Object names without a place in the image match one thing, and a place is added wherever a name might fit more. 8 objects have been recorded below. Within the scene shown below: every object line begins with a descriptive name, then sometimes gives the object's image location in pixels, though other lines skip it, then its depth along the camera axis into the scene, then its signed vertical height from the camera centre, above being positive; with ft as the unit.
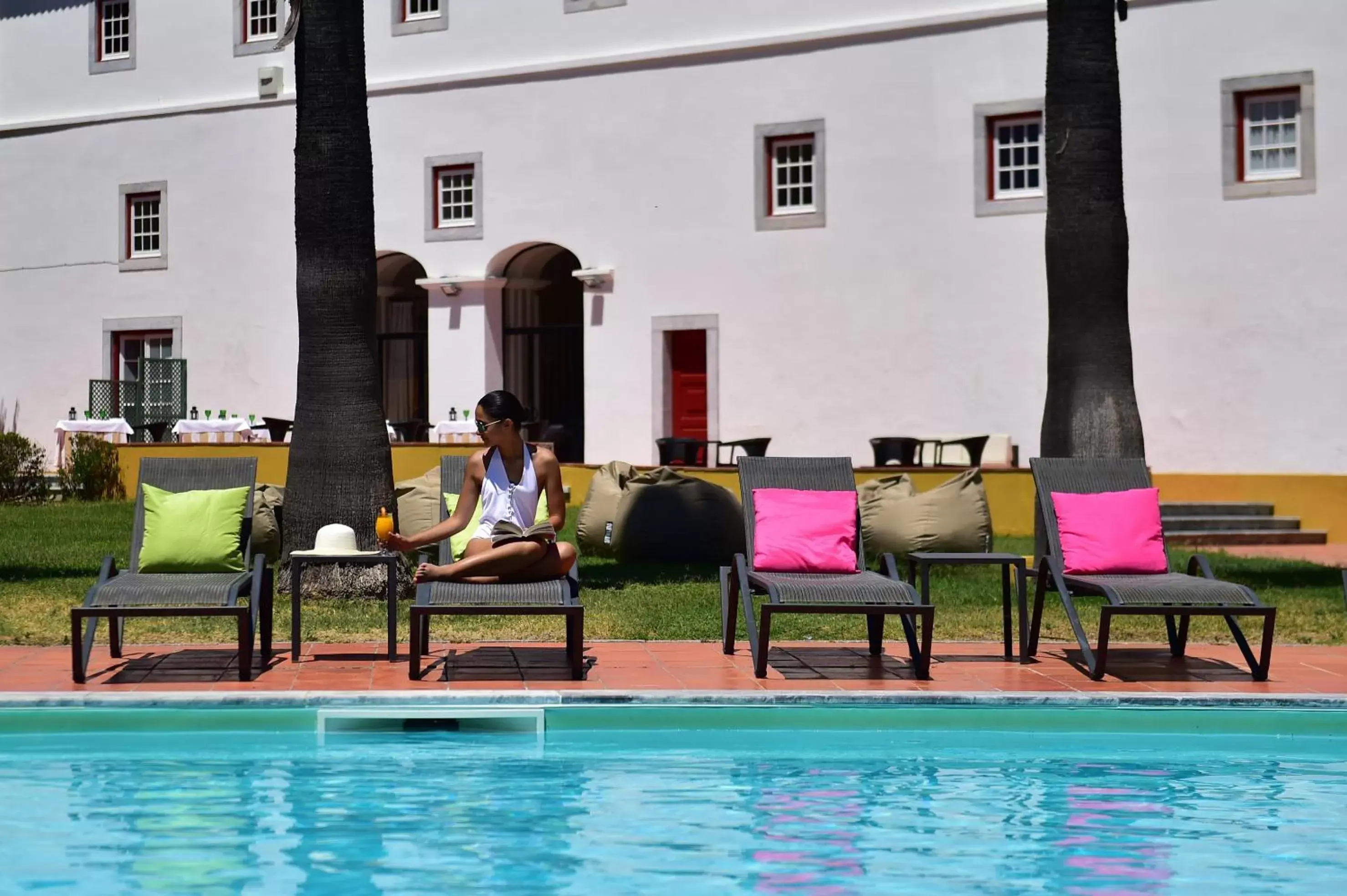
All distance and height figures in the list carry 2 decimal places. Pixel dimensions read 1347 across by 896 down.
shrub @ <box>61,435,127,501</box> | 72.33 -2.65
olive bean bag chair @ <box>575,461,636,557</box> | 51.24 -3.30
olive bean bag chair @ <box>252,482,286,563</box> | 46.09 -3.23
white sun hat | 29.48 -2.27
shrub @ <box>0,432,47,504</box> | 71.00 -2.56
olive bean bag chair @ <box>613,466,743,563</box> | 48.98 -3.35
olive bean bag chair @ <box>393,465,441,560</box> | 49.88 -2.85
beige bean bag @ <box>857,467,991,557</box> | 48.62 -3.23
